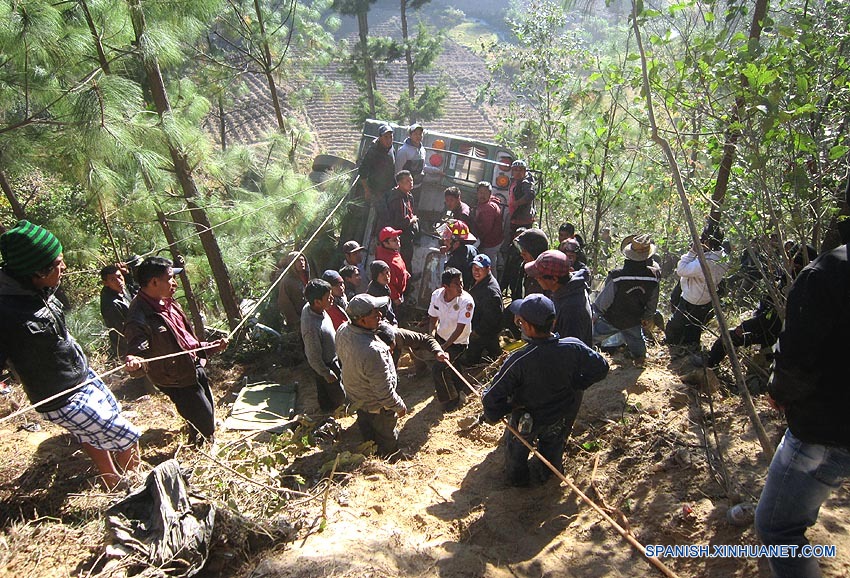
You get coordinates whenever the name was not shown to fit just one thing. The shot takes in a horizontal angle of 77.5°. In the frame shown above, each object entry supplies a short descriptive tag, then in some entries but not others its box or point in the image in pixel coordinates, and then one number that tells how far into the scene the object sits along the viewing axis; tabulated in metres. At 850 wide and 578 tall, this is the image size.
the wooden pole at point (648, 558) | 2.38
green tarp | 5.13
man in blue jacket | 3.23
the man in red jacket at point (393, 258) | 5.88
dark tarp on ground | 2.48
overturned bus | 6.96
